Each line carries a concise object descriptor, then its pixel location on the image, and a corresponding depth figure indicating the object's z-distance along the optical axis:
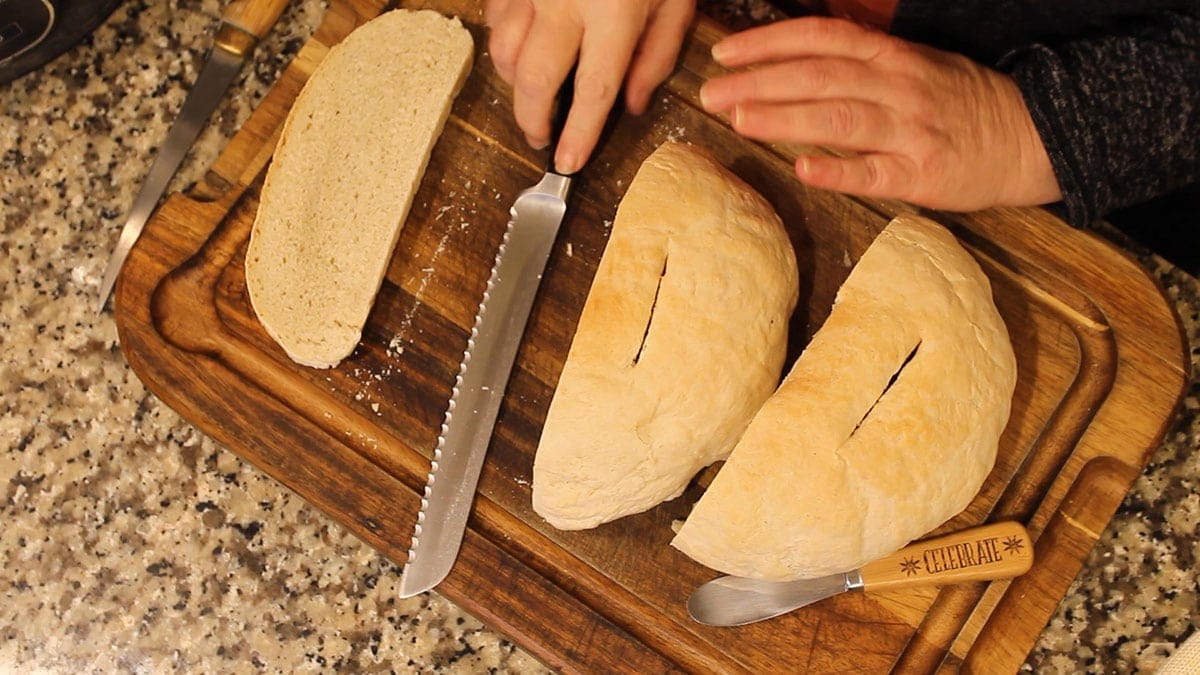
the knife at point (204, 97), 0.75
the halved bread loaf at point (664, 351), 0.66
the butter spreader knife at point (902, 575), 0.69
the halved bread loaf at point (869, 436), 0.65
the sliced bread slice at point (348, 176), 0.71
